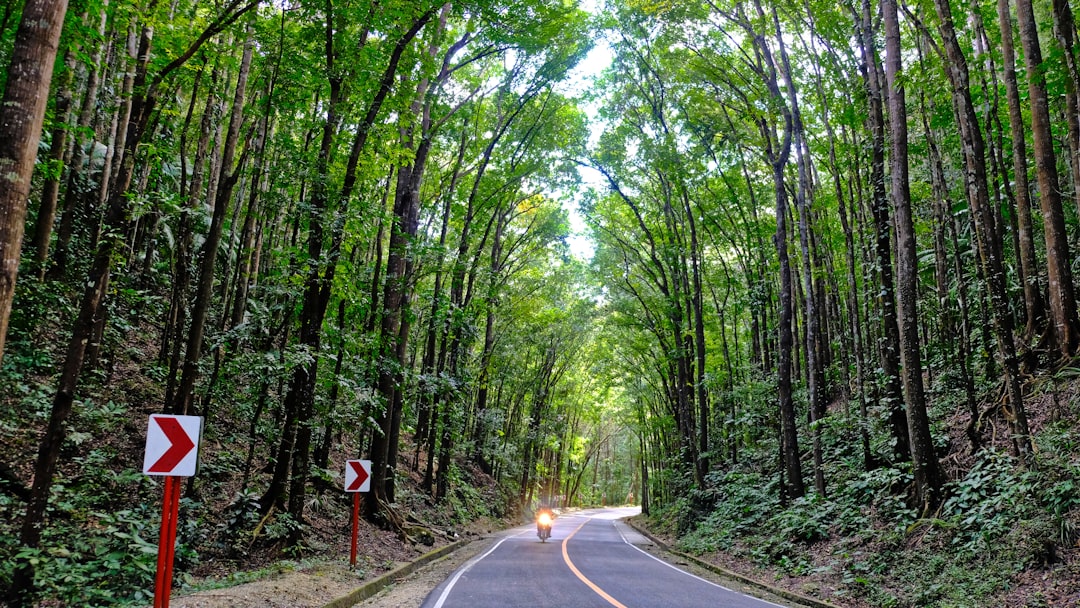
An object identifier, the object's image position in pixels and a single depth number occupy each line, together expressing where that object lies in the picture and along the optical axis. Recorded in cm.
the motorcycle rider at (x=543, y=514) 2047
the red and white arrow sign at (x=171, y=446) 495
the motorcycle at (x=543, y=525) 2046
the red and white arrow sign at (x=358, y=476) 990
